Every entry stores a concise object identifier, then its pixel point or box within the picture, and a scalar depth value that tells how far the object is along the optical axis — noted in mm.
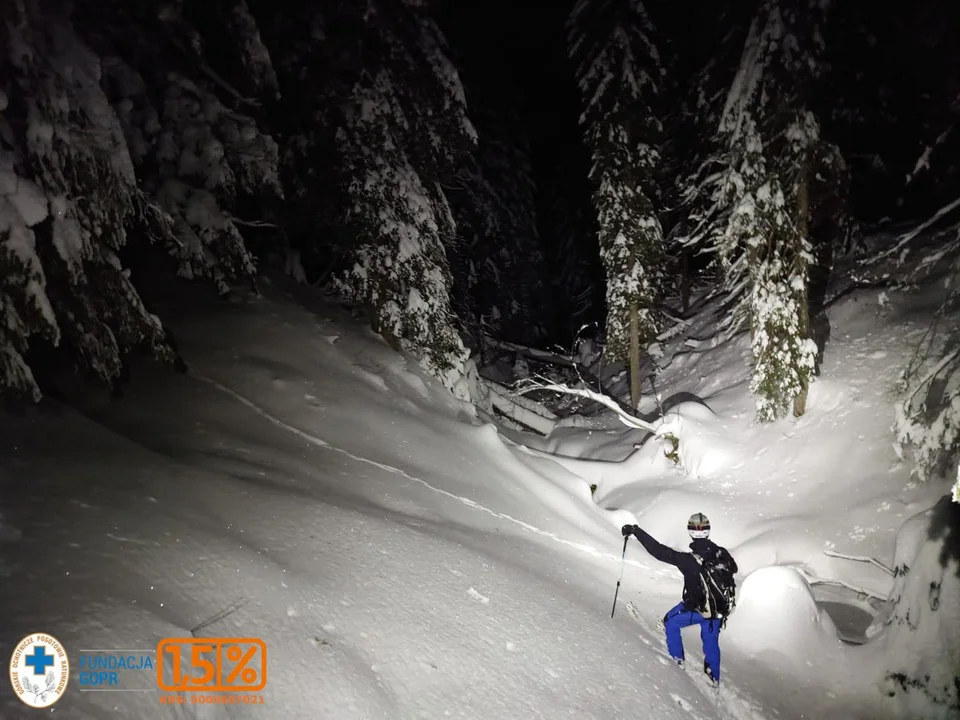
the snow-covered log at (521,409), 17172
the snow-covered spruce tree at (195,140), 7848
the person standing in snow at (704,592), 5984
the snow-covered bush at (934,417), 7671
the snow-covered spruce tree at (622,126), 15516
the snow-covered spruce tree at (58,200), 4762
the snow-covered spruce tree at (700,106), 12625
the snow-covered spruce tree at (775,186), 11078
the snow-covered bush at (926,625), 5836
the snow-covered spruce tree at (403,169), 11430
